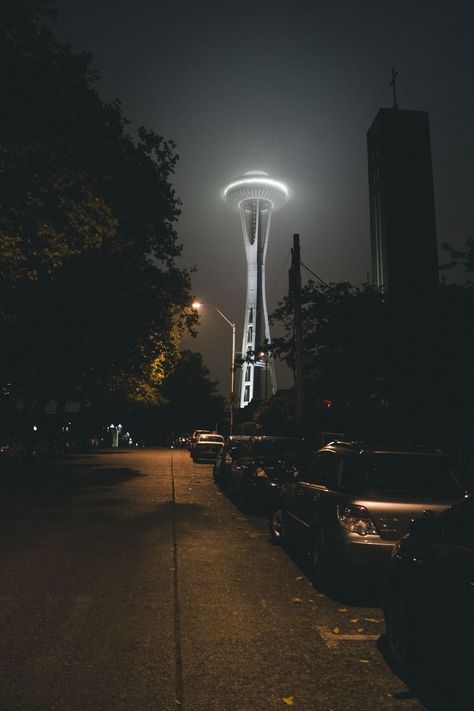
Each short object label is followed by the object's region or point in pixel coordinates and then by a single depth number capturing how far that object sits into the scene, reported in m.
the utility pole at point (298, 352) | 17.20
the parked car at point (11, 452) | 30.22
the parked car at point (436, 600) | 3.49
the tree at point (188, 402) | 96.44
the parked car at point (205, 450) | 32.78
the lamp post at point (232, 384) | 44.90
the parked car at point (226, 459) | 18.30
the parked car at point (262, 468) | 12.43
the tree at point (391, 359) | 13.88
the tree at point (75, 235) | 13.71
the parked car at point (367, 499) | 6.02
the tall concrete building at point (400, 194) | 96.50
